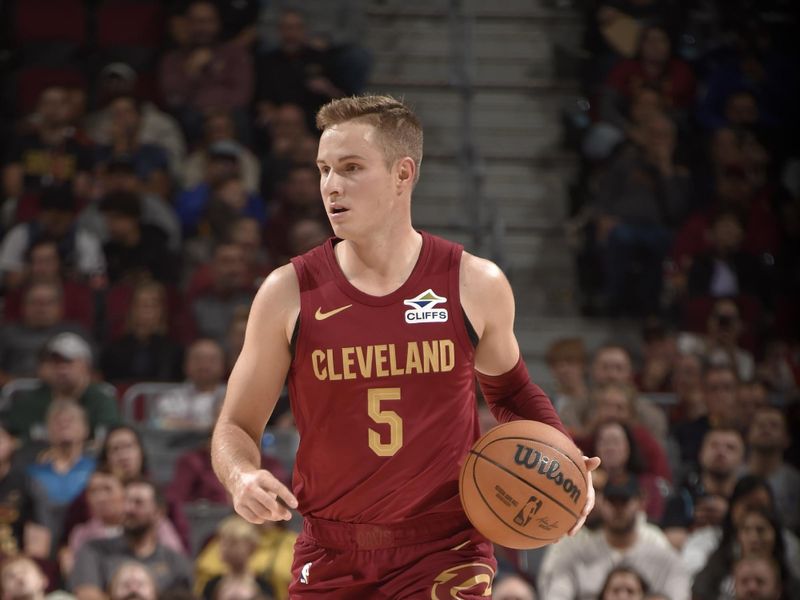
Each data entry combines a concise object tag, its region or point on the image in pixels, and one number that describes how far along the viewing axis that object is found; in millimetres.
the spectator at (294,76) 22344
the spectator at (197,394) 17719
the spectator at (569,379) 17375
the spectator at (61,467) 16281
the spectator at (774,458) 17281
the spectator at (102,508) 15617
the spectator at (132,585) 14633
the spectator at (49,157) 21297
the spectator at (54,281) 19250
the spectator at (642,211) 20766
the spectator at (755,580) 15156
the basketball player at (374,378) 7895
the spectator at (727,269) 20969
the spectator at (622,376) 17578
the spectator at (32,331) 18562
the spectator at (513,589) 14758
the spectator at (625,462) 16031
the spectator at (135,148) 21297
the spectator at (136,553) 15125
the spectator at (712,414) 17984
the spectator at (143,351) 18687
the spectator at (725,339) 19656
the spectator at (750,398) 18094
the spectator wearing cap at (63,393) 17156
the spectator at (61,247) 19937
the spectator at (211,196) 20766
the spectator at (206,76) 22375
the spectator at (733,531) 15742
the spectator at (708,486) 16500
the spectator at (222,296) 19156
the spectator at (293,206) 20641
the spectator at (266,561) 15477
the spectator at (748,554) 15422
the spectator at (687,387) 18359
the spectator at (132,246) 19859
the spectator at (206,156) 21359
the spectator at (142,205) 20312
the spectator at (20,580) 14422
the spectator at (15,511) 15820
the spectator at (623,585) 14727
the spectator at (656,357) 19375
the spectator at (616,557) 15297
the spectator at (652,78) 22891
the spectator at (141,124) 21734
